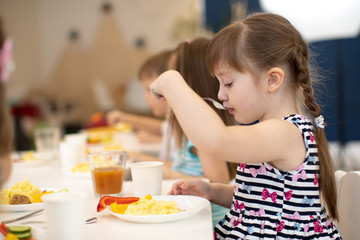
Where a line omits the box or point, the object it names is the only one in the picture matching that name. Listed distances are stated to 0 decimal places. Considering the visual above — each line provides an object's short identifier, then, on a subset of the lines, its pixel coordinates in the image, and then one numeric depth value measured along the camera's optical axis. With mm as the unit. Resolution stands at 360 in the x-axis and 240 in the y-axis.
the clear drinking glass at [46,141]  2320
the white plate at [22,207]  1051
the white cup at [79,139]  1986
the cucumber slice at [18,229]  835
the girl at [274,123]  1067
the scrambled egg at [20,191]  1085
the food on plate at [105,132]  2871
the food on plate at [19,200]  1084
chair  1119
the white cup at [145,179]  1187
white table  861
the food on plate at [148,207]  963
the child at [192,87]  1701
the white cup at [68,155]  1840
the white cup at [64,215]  774
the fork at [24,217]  978
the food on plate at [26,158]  2082
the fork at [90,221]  959
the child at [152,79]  2414
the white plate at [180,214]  920
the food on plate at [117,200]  1056
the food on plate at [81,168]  1612
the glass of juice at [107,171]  1249
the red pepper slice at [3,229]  865
